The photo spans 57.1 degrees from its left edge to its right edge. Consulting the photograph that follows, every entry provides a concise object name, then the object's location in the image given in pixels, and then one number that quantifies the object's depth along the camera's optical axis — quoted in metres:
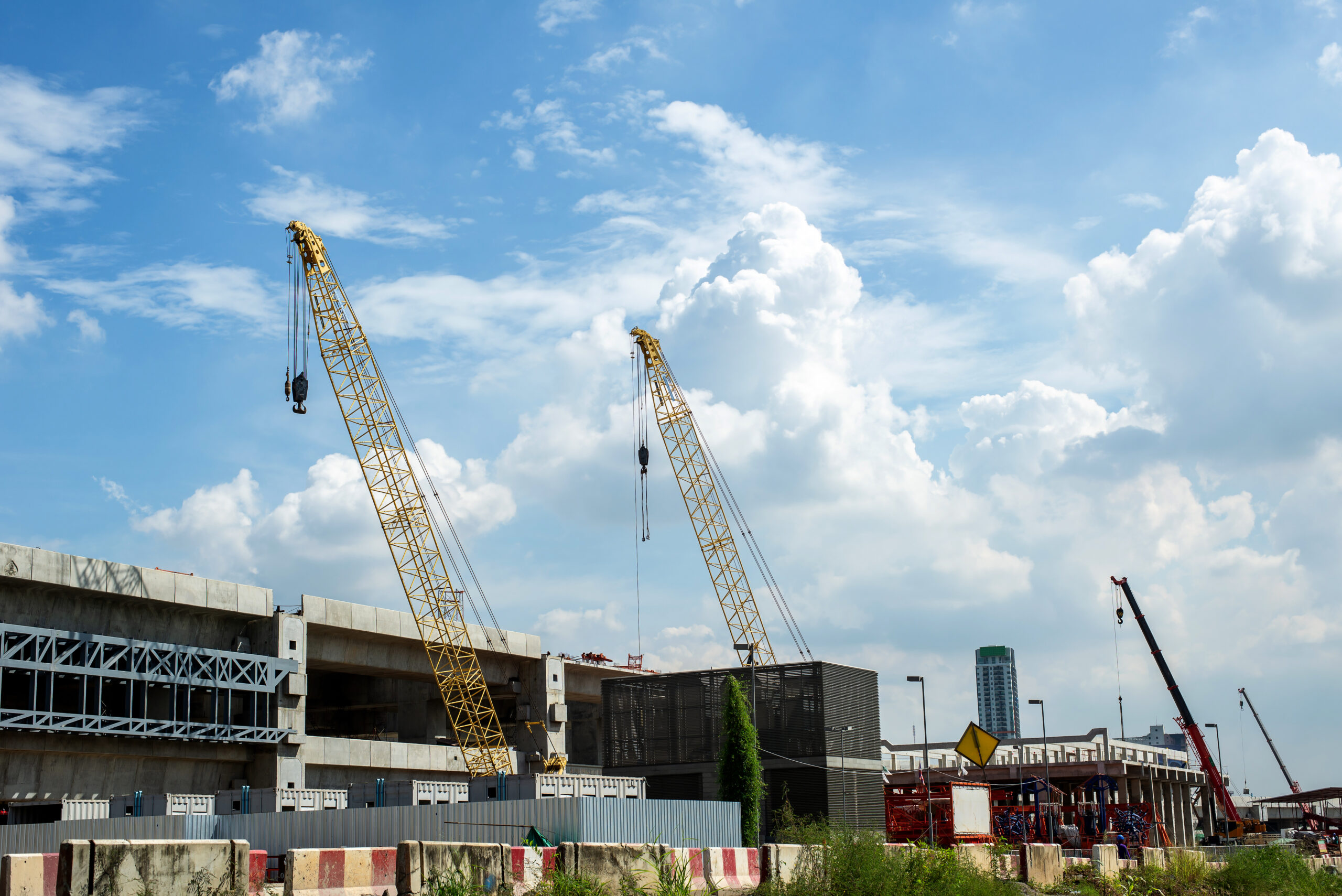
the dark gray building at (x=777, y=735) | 57.00
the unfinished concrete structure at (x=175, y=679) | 52.94
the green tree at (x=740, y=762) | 48.88
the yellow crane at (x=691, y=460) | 90.94
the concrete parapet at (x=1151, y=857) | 33.50
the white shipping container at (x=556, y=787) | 39.41
